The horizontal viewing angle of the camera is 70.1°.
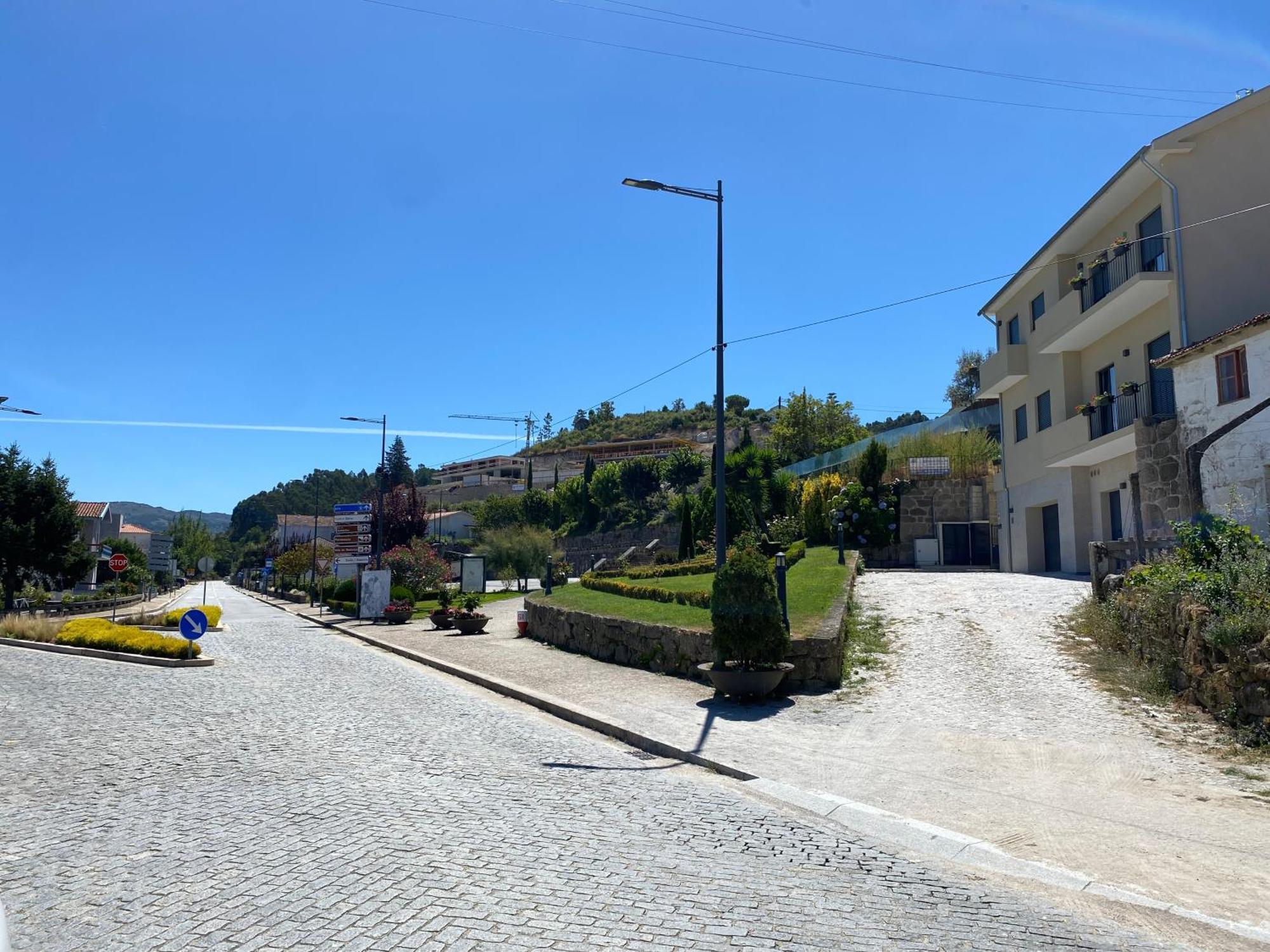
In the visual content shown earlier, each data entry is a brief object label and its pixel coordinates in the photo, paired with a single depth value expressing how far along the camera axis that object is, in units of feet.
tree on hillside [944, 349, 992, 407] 224.53
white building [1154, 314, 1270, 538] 47.29
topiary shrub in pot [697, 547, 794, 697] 38.68
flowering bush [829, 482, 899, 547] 103.81
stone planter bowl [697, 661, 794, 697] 38.65
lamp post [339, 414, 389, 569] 126.52
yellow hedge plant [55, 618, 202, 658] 64.64
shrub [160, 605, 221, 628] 102.58
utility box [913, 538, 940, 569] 103.30
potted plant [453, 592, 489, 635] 84.23
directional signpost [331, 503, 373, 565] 135.64
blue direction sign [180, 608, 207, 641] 59.00
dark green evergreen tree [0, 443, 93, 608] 117.39
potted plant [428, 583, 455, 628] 92.53
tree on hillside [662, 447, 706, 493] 211.00
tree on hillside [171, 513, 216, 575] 372.99
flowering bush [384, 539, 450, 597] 139.03
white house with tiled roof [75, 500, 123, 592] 245.45
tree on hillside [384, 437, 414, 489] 434.67
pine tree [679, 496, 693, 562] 125.49
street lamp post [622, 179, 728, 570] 46.68
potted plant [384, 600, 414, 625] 108.68
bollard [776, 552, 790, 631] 41.63
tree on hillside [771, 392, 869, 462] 179.52
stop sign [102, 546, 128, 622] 92.43
